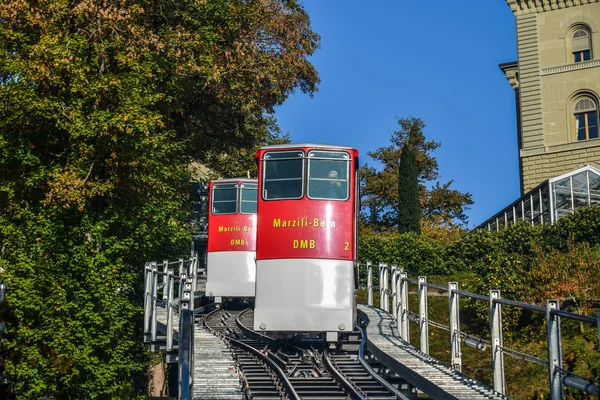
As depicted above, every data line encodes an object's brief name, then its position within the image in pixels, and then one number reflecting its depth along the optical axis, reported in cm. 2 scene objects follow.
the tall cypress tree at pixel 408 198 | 4728
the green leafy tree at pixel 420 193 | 5481
